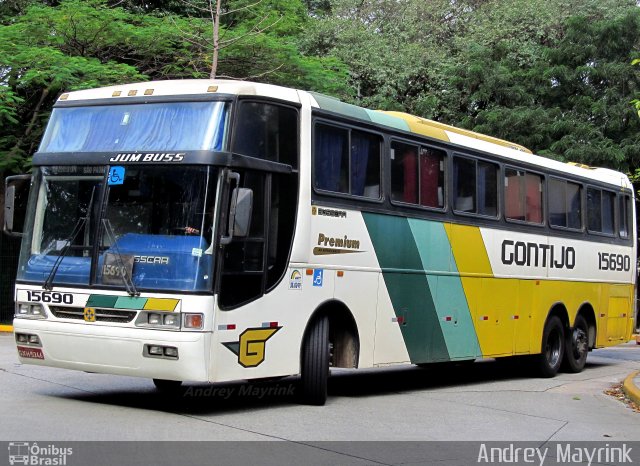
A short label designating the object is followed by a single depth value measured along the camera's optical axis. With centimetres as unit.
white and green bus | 955
